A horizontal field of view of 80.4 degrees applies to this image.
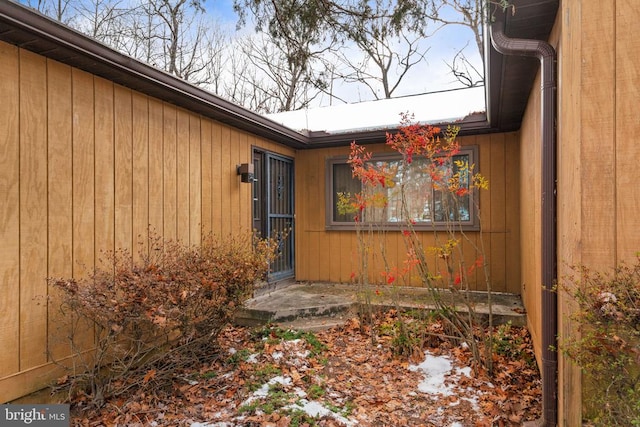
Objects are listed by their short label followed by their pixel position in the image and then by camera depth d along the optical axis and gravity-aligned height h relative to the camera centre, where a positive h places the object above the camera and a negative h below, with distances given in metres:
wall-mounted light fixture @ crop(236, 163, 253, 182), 5.04 +0.60
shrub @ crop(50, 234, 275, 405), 2.75 -0.70
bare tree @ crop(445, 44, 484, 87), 9.70 +3.70
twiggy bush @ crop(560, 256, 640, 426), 1.43 -0.51
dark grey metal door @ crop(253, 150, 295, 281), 5.61 +0.18
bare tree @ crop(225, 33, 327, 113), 8.99 +3.56
